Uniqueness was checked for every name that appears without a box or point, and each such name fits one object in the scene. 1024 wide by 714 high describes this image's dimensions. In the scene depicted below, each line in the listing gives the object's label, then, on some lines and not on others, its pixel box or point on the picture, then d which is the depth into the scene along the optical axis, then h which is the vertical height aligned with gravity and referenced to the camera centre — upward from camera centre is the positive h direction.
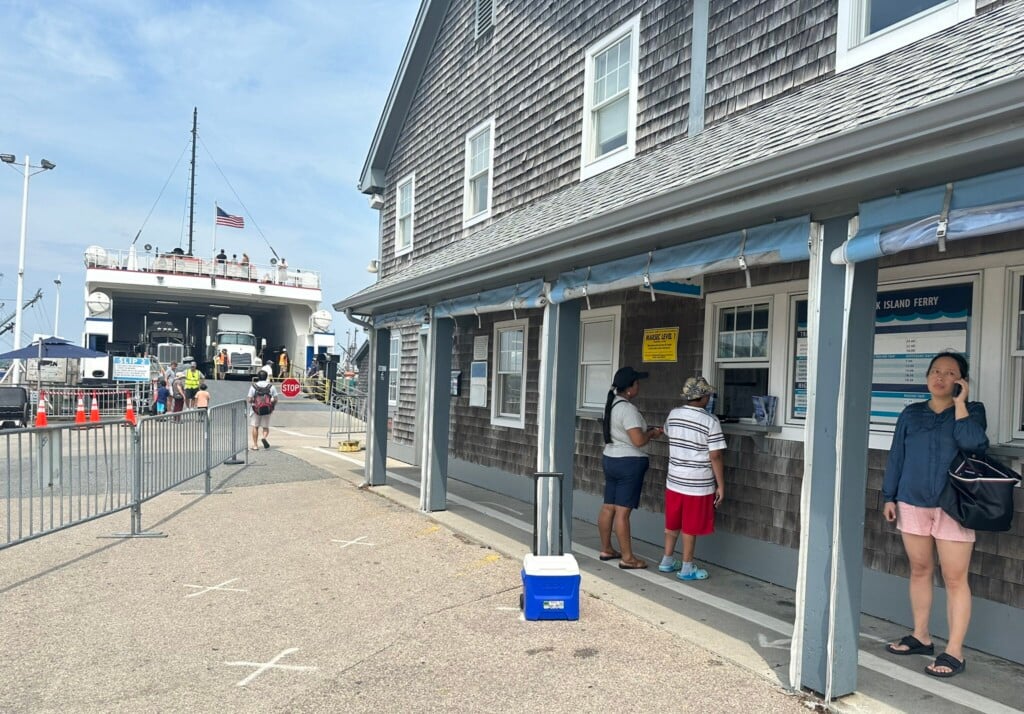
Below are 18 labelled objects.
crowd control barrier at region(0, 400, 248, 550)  6.41 -1.31
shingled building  3.68 +0.66
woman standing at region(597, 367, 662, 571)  6.36 -0.90
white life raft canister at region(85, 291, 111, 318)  34.00 +1.45
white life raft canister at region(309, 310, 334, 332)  38.84 +1.17
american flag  38.19 +6.15
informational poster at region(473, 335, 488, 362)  11.30 +0.00
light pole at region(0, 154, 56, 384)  27.84 +3.48
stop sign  19.41 -1.23
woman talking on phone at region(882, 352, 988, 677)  4.04 -0.70
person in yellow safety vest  23.12 -1.39
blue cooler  5.05 -1.65
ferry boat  34.31 +1.95
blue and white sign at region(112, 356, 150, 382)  27.52 -1.25
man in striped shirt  5.87 -0.92
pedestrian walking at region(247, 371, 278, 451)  15.16 -1.30
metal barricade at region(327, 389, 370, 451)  19.46 -2.32
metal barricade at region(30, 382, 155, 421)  23.12 -2.10
